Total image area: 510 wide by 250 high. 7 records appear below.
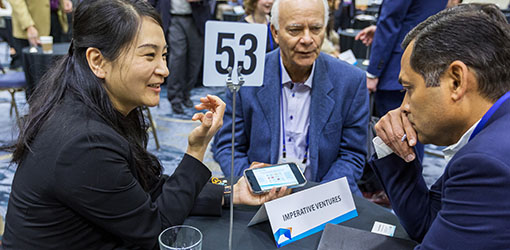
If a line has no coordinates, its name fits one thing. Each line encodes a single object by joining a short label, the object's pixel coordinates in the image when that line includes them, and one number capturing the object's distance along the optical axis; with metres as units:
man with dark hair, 1.01
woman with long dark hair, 1.26
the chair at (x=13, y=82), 4.36
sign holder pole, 1.26
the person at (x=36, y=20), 4.59
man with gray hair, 2.12
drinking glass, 1.22
